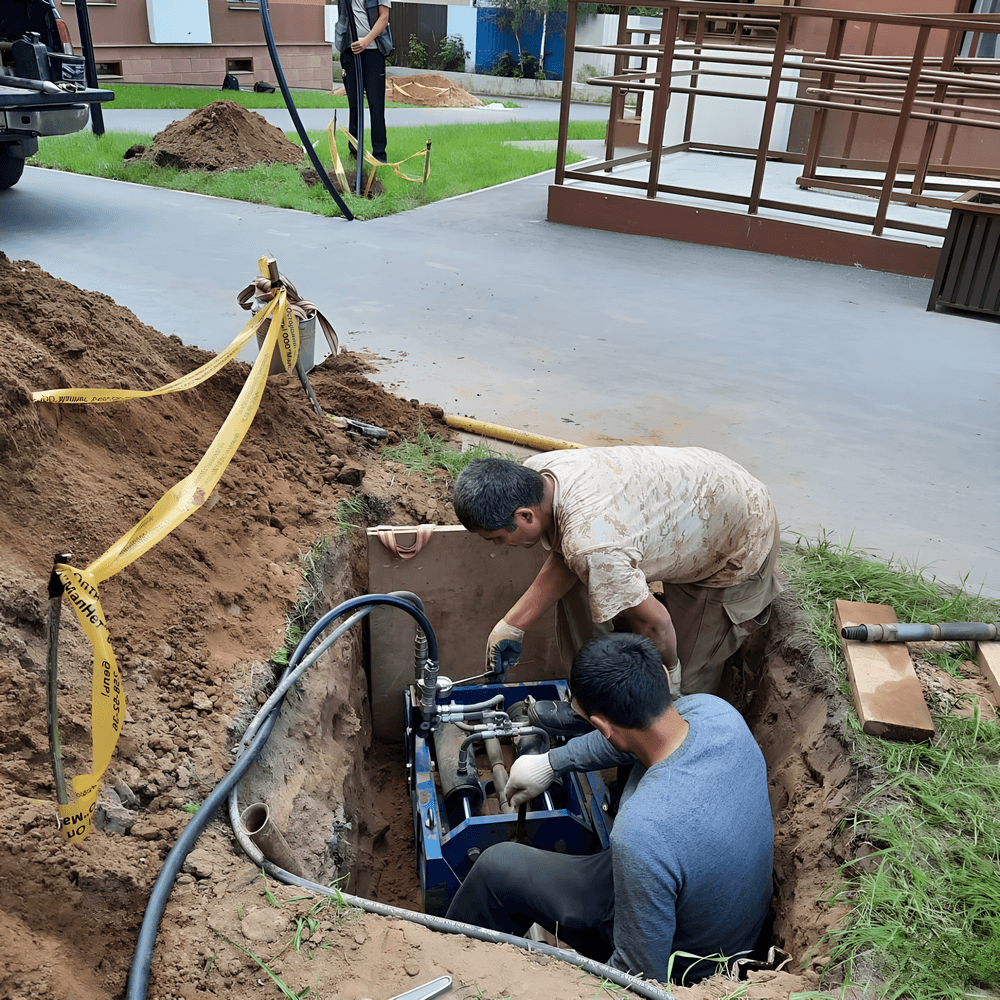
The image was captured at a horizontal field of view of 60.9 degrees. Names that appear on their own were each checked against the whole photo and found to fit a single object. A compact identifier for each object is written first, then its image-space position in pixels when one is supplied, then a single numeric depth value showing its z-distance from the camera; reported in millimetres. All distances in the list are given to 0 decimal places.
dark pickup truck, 6778
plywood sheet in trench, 3729
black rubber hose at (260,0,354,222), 7098
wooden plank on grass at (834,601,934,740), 2615
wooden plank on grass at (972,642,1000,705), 2799
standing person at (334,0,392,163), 8680
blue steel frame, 2828
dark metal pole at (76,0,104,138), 7879
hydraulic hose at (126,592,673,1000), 1856
